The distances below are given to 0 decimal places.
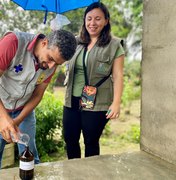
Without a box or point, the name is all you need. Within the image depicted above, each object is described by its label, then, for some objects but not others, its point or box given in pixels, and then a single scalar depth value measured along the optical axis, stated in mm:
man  1317
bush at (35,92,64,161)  2740
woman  1689
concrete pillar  1507
